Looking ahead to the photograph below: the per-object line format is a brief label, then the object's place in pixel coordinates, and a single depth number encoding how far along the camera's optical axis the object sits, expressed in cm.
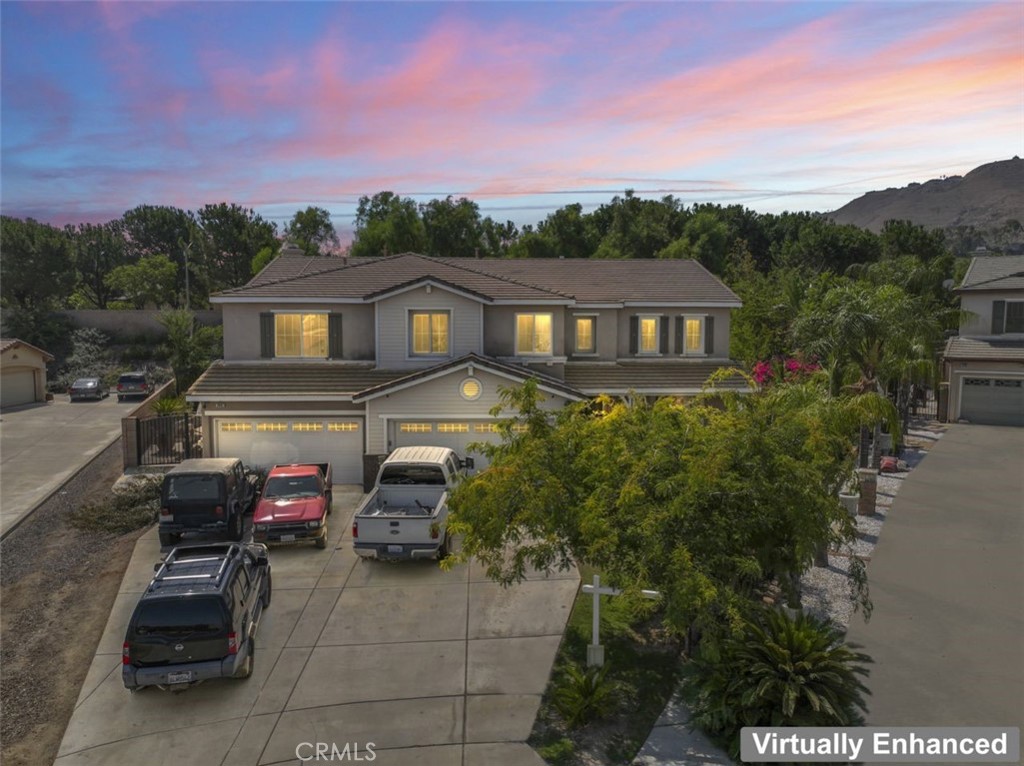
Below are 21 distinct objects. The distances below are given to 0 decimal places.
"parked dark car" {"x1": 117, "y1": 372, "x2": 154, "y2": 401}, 4331
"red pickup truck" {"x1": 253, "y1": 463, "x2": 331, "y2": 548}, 1706
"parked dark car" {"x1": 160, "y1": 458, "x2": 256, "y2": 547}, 1744
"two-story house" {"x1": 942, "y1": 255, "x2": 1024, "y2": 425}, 3488
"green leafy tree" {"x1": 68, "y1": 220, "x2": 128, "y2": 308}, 8038
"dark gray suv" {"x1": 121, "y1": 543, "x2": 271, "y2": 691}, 1062
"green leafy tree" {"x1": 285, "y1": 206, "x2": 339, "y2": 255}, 7742
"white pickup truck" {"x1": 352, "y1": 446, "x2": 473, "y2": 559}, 1564
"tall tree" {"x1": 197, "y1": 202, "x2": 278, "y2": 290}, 7719
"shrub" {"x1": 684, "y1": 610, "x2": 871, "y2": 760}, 965
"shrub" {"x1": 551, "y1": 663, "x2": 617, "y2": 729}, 1030
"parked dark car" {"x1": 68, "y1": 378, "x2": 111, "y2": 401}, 4269
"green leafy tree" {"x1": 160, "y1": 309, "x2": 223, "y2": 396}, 3822
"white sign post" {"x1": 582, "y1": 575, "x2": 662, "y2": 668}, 1147
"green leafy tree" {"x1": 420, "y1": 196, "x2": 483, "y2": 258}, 6438
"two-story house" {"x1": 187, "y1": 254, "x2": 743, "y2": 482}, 2280
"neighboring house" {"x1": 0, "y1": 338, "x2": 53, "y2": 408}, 3992
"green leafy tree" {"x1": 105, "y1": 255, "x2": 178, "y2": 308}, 7431
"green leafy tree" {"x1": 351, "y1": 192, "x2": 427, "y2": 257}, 6084
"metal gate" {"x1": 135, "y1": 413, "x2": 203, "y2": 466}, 2448
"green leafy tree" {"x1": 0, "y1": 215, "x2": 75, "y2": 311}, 6350
